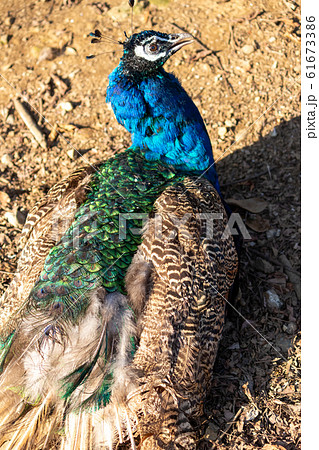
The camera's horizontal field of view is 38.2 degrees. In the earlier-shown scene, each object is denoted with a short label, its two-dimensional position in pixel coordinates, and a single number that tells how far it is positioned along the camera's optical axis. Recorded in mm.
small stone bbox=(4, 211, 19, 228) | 4125
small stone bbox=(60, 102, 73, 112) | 4898
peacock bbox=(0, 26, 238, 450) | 2303
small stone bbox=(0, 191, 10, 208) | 4289
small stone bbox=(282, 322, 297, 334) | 3393
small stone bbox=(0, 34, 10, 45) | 5418
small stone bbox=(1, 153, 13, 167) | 4605
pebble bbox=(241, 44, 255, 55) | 4918
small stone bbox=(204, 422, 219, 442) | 2931
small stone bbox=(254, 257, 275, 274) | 3732
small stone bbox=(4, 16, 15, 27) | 5543
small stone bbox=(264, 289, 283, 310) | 3523
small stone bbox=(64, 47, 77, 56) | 5211
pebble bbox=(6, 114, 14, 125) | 4910
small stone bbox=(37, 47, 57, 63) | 5223
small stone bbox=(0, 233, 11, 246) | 3998
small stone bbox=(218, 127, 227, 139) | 4508
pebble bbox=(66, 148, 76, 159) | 4605
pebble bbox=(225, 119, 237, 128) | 4555
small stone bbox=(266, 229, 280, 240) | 3966
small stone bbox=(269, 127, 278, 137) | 4488
